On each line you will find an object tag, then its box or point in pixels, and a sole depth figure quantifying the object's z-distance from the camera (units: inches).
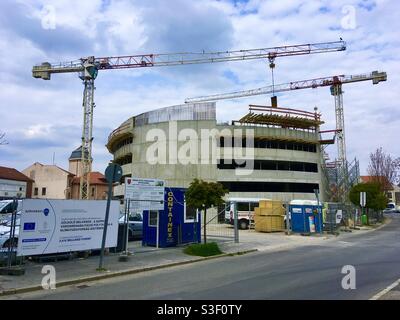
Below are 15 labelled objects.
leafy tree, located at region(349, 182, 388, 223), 1667.4
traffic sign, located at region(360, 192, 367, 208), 1276.9
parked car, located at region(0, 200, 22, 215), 668.1
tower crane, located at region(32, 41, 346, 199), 2817.4
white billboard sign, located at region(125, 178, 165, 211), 607.8
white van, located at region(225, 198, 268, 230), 1248.8
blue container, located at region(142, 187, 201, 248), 671.1
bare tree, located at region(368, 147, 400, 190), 2733.8
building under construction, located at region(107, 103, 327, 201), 1950.1
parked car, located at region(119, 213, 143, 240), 771.4
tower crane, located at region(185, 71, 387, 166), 3083.2
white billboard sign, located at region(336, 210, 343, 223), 1181.7
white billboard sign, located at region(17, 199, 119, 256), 452.1
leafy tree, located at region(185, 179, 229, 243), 633.0
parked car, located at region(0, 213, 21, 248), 466.5
